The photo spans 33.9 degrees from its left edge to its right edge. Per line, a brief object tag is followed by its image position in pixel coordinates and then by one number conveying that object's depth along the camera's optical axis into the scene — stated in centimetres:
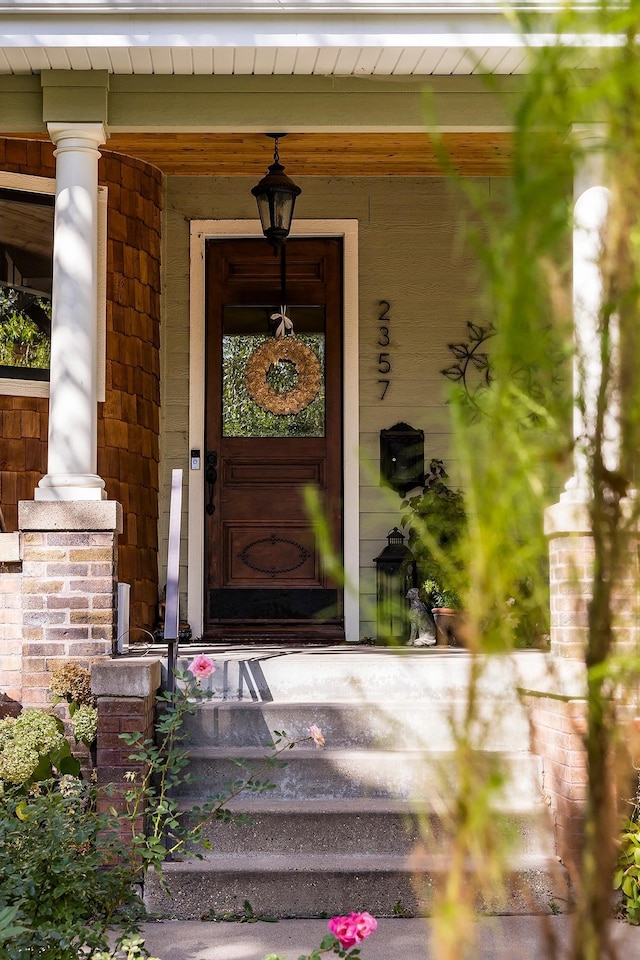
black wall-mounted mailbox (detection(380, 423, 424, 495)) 598
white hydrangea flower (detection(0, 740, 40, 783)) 347
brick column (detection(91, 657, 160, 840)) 350
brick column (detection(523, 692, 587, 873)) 343
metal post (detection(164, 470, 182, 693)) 375
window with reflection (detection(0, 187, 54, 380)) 519
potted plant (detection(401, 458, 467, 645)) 552
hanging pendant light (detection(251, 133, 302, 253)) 507
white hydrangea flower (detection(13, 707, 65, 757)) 357
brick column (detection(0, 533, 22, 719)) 406
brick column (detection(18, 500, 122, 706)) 404
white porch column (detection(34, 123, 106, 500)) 417
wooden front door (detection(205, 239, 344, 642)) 601
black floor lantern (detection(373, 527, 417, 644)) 582
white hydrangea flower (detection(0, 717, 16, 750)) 359
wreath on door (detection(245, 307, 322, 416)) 607
